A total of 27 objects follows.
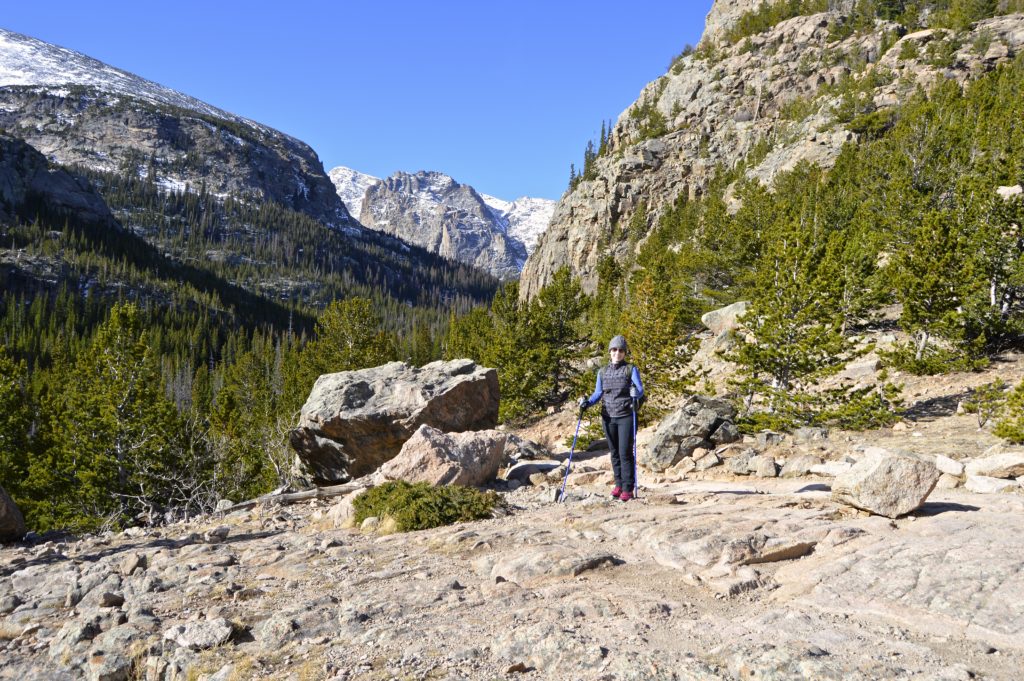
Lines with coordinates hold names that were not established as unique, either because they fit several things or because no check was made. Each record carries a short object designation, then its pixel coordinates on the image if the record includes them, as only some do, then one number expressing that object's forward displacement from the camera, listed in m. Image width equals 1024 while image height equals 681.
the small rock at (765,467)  12.40
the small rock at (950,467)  10.02
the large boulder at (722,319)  31.78
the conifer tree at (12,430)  29.70
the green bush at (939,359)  18.47
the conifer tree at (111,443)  26.69
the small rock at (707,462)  14.07
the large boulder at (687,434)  14.98
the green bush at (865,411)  15.26
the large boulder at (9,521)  12.78
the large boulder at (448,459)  13.06
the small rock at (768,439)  14.45
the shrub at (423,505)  10.12
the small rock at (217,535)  10.53
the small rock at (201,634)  5.36
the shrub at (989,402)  13.59
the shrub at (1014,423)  11.32
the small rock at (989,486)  8.86
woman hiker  10.15
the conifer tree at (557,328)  33.72
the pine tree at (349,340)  37.94
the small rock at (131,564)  8.28
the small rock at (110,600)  6.83
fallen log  14.70
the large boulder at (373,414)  20.27
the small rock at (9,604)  7.31
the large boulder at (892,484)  7.20
